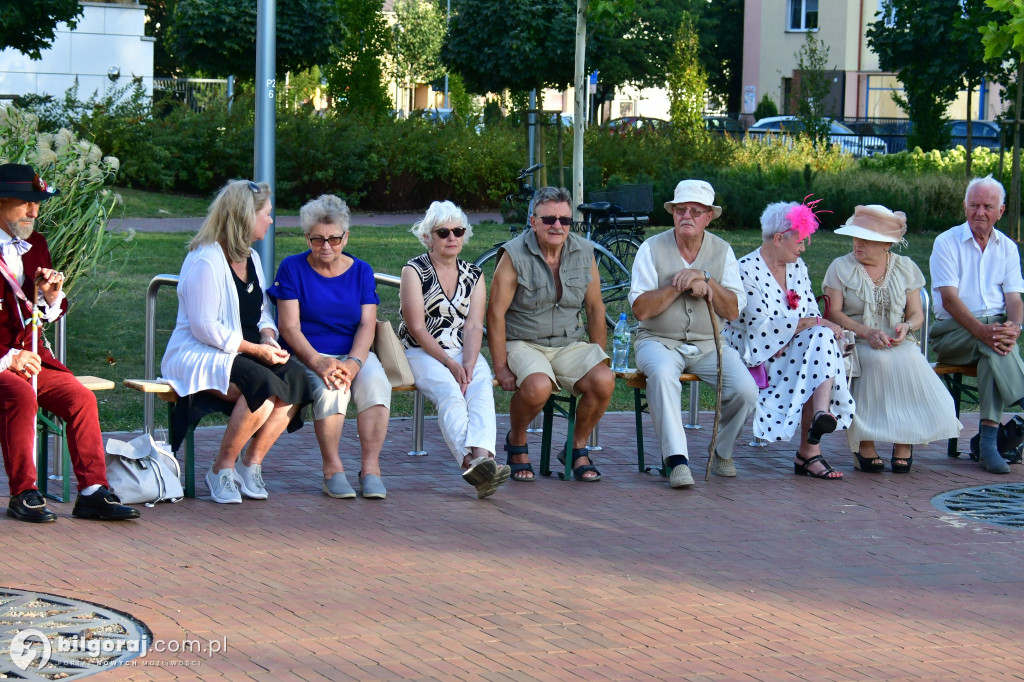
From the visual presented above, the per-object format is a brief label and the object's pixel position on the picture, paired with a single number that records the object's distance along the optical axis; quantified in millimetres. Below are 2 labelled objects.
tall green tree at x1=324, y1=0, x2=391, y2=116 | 29281
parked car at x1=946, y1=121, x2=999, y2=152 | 36500
